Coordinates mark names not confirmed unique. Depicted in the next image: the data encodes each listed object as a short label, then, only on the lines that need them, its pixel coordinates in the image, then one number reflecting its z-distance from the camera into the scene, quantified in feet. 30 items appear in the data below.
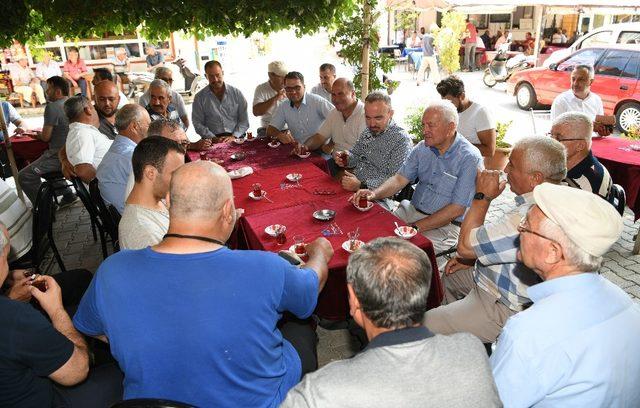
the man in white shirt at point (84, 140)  15.53
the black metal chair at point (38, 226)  12.57
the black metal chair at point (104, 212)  13.74
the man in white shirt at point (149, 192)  9.37
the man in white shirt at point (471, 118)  17.46
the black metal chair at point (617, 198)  12.48
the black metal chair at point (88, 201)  14.80
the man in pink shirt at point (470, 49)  65.16
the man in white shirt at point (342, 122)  18.14
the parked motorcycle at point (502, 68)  53.22
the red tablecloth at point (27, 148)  21.90
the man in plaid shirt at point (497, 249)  8.81
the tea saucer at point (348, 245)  9.90
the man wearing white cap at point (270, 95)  23.49
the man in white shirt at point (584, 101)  19.33
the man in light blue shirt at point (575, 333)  5.35
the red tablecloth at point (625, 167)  15.88
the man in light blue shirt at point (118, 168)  13.14
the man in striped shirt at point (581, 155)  12.46
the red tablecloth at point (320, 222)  9.94
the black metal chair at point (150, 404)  5.40
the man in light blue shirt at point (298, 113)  20.53
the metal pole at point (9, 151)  19.22
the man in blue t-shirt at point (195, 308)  5.91
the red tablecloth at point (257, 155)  17.46
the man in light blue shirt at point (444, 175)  12.84
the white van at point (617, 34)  36.17
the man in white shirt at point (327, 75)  23.09
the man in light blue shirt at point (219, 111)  23.66
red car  30.83
